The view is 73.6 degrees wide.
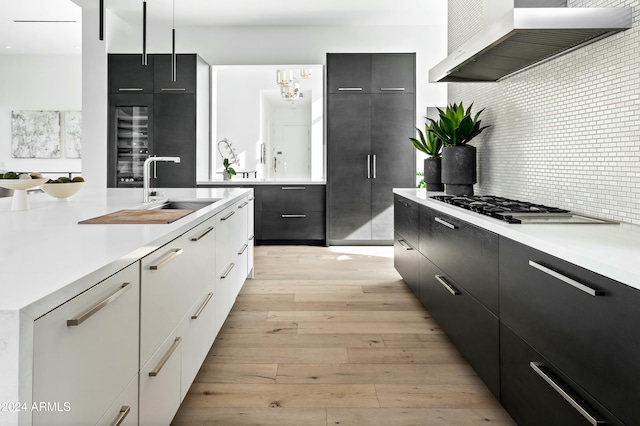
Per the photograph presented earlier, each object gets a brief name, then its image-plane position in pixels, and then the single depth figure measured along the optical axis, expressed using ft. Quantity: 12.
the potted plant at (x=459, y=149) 9.89
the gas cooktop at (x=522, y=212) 5.44
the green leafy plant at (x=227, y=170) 18.70
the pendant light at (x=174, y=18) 16.81
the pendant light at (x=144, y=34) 8.97
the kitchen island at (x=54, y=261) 2.08
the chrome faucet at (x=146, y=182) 7.85
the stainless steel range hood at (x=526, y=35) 5.54
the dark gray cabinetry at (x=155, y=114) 17.03
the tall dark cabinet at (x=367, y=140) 17.11
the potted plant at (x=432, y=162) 11.75
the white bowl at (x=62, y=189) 7.13
